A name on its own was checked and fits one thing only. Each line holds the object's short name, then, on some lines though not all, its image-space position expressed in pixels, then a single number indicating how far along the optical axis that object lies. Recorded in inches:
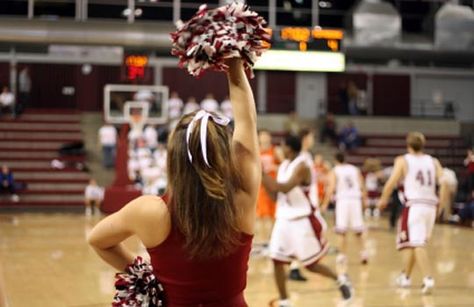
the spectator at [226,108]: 989.4
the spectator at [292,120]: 988.6
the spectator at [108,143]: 911.0
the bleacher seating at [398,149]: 983.0
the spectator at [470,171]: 789.9
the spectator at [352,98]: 1114.7
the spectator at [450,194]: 727.7
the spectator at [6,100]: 971.9
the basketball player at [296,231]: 289.3
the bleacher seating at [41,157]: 884.6
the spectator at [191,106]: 961.6
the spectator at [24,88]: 1025.8
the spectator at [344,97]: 1123.9
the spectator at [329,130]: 1014.4
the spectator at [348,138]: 988.6
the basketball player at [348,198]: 449.7
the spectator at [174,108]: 986.7
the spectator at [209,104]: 966.4
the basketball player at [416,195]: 345.7
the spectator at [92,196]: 816.9
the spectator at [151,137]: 862.5
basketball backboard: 832.3
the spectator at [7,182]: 843.4
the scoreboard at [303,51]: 745.6
